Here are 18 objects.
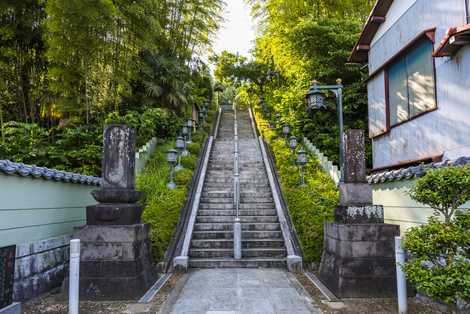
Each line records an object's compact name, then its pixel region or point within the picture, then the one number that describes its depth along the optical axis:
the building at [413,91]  6.14
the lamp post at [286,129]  13.60
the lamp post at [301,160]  10.30
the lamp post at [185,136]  12.99
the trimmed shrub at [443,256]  3.25
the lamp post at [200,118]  19.56
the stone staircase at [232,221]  7.17
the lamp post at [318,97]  6.42
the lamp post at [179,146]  11.55
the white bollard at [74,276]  4.26
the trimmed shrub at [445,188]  3.32
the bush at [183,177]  10.26
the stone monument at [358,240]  5.17
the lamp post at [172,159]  10.01
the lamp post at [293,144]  12.14
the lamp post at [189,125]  14.10
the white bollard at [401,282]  4.41
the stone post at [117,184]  5.39
